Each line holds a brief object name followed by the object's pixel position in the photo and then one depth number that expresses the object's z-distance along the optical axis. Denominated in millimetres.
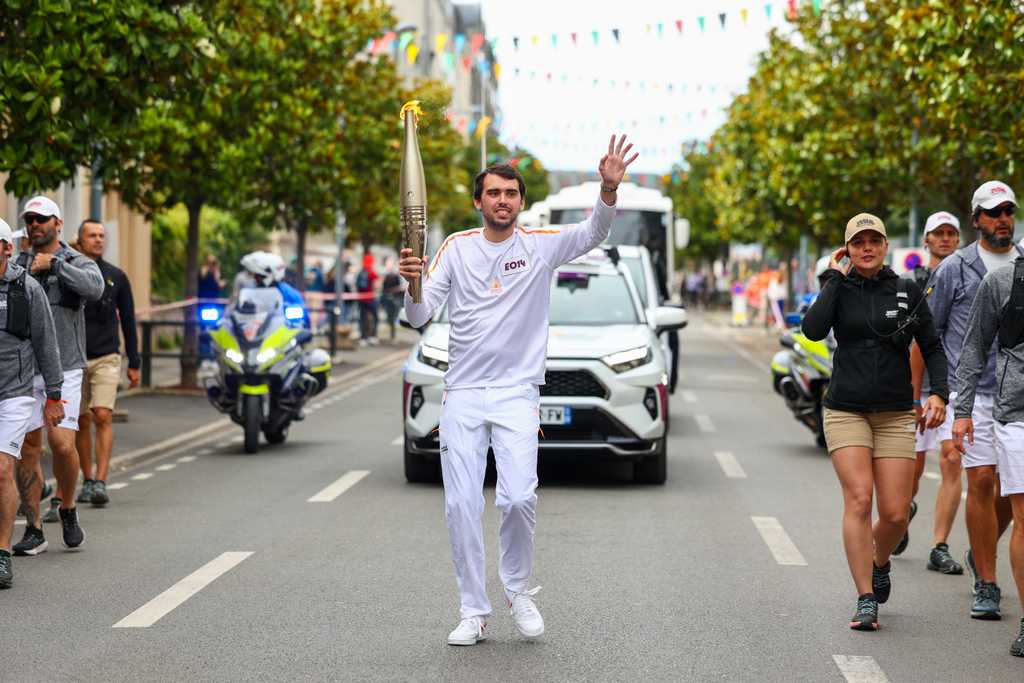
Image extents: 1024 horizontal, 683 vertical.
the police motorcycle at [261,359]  15516
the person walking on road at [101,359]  11578
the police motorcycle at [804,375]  15305
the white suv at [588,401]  12578
